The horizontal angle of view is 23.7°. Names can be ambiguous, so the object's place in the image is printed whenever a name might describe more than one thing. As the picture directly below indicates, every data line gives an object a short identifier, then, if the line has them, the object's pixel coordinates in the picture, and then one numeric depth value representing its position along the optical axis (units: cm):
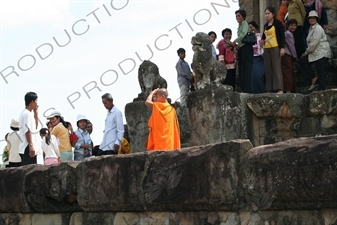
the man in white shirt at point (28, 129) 866
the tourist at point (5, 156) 1162
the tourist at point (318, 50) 1077
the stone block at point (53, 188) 654
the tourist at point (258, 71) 1166
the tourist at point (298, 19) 1157
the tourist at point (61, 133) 1046
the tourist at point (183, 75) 1288
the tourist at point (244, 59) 1109
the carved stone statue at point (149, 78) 1118
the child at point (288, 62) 1085
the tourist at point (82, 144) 1098
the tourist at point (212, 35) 1360
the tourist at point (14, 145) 943
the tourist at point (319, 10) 1245
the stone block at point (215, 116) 913
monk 873
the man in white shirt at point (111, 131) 997
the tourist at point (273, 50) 1057
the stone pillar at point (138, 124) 1085
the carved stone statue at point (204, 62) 973
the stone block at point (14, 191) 705
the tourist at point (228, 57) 1183
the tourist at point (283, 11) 1313
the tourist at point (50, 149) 955
